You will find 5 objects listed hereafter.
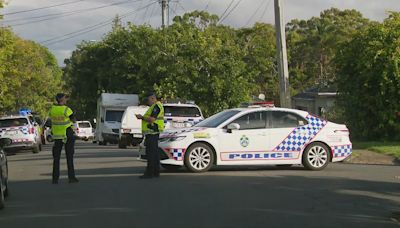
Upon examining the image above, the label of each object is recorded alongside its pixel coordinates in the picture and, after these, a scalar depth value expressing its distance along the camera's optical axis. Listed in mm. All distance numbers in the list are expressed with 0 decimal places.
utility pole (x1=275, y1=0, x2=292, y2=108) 22500
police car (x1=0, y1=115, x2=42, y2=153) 28203
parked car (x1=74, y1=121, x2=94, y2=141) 56700
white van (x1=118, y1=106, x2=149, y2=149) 28359
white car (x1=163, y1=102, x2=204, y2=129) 23875
